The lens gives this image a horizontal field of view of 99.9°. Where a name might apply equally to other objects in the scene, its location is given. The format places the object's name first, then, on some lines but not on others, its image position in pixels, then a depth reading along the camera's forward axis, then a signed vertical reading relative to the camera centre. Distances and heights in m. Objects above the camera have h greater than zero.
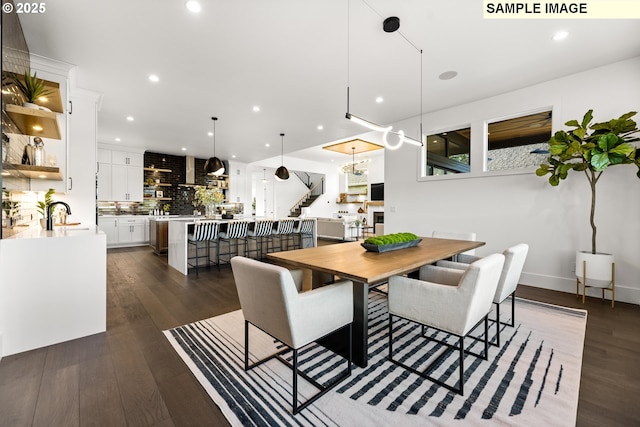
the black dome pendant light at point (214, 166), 5.55 +0.92
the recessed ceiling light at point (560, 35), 2.65 +1.77
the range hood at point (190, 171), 8.55 +1.25
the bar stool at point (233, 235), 4.91 -0.46
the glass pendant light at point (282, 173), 7.12 +1.00
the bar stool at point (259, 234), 5.25 -0.46
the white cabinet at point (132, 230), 7.27 -0.56
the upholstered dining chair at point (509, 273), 2.05 -0.48
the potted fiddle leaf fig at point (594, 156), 2.81 +0.62
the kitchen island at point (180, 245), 4.44 -0.60
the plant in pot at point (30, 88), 2.47 +1.13
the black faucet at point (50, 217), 2.61 -0.07
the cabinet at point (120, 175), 7.09 +0.94
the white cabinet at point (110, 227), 6.98 -0.45
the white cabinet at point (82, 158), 3.60 +0.70
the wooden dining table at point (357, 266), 1.66 -0.36
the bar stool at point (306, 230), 6.32 -0.45
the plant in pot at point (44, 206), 2.76 +0.04
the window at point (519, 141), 3.88 +1.08
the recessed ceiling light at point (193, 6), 2.23 +1.73
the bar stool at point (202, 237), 4.52 -0.46
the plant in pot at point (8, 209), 2.21 +0.00
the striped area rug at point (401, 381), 1.44 -1.09
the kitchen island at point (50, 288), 2.03 -0.64
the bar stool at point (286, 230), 5.66 -0.41
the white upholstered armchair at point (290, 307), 1.42 -0.56
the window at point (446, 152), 4.85 +1.13
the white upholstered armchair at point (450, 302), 1.55 -0.56
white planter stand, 3.03 -0.66
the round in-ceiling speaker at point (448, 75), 3.41 +1.77
